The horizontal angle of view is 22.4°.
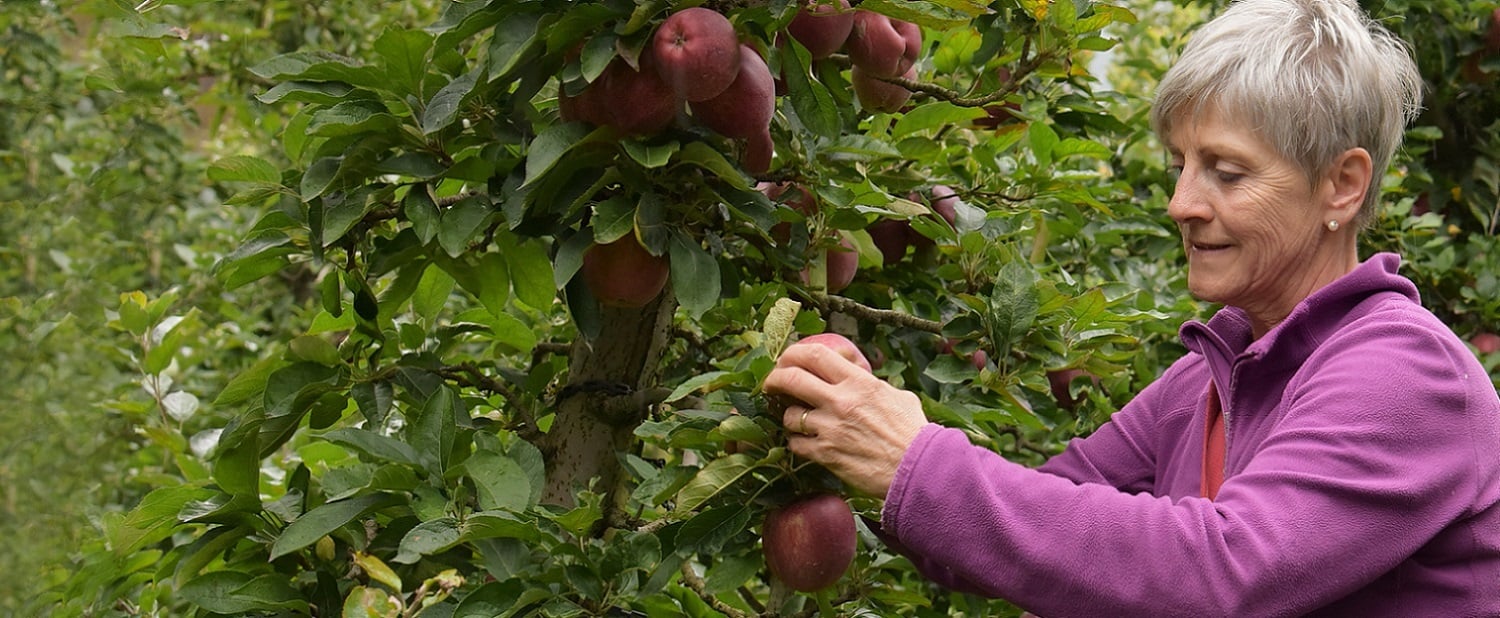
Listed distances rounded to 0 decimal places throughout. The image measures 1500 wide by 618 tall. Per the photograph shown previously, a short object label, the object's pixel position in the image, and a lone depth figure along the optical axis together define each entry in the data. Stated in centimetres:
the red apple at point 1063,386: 344
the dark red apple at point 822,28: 291
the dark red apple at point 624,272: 289
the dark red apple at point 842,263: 312
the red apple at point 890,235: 324
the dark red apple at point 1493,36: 443
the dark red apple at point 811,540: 280
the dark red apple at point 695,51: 276
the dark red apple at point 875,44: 297
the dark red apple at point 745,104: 284
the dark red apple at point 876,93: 306
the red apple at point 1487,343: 413
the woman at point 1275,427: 268
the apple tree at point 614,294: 282
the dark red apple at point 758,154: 290
